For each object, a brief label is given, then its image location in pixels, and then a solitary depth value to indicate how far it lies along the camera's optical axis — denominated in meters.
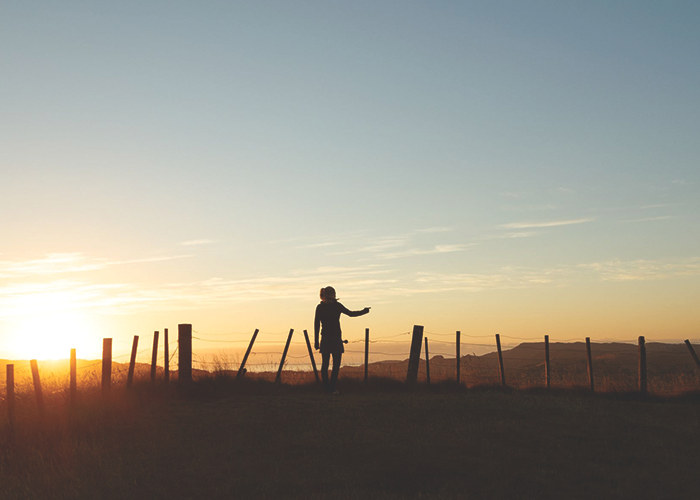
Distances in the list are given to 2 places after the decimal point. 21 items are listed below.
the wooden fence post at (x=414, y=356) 19.98
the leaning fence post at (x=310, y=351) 20.57
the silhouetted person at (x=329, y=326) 17.45
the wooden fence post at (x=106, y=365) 15.30
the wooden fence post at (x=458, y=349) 21.00
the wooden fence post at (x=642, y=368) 19.05
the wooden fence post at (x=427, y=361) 20.41
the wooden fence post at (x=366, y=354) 19.80
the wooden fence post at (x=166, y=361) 18.23
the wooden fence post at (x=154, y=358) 17.80
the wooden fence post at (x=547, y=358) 20.17
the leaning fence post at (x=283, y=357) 19.78
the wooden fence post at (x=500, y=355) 20.05
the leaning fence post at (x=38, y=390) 12.15
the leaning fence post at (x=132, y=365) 16.57
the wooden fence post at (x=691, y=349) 19.72
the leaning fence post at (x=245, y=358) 19.45
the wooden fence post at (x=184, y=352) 18.83
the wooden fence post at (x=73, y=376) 13.16
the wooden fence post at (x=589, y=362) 19.30
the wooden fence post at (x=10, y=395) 11.27
